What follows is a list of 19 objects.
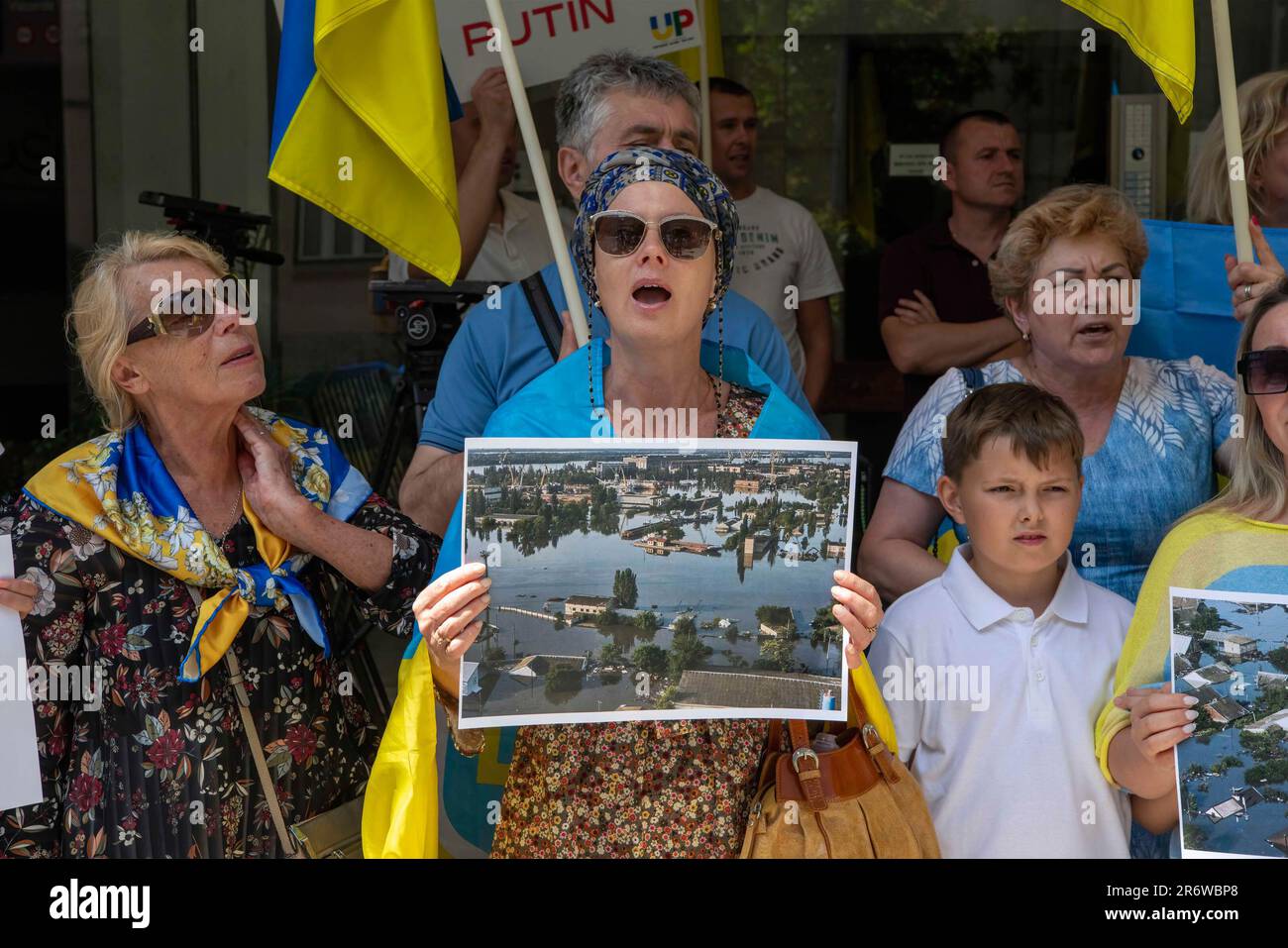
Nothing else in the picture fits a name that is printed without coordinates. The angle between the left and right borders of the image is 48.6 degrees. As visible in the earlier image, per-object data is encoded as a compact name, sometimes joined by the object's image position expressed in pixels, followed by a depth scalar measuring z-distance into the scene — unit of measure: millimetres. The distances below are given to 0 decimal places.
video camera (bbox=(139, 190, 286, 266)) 3680
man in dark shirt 4457
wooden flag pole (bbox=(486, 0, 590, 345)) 2861
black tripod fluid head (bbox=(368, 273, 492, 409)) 3893
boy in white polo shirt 2559
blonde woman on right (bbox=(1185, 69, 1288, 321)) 3404
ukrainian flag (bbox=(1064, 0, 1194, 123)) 2982
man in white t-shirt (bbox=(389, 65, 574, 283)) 3984
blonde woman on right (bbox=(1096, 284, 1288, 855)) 2486
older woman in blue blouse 2914
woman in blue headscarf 2412
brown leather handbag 2334
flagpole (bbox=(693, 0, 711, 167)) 3862
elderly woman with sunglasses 2561
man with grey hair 3061
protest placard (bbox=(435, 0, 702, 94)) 4223
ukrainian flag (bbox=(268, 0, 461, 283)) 3064
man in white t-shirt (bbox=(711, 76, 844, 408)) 4727
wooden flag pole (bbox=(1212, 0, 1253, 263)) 2980
